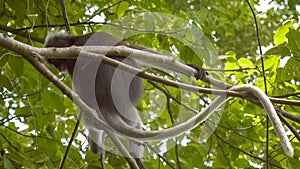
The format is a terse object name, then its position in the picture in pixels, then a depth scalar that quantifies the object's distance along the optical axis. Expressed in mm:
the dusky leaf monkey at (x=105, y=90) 7191
